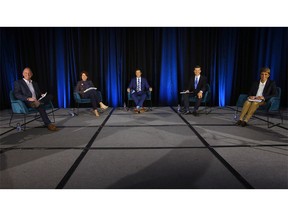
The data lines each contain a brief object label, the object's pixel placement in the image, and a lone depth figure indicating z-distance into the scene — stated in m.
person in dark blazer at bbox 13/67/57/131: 4.09
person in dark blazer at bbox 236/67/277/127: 4.28
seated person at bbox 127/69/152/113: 6.33
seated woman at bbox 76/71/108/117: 5.92
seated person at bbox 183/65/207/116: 5.71
